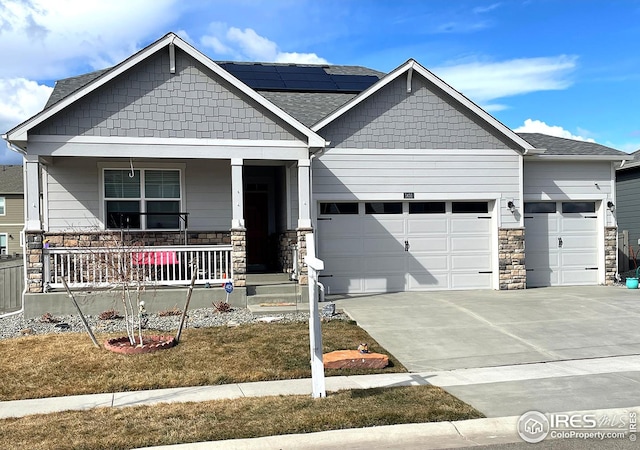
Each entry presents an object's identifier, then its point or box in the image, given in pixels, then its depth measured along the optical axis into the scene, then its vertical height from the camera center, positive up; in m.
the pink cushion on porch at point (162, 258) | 12.28 -0.67
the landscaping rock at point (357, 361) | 7.98 -1.92
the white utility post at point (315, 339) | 6.41 -1.30
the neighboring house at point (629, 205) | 20.38 +0.52
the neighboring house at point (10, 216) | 39.77 +0.94
